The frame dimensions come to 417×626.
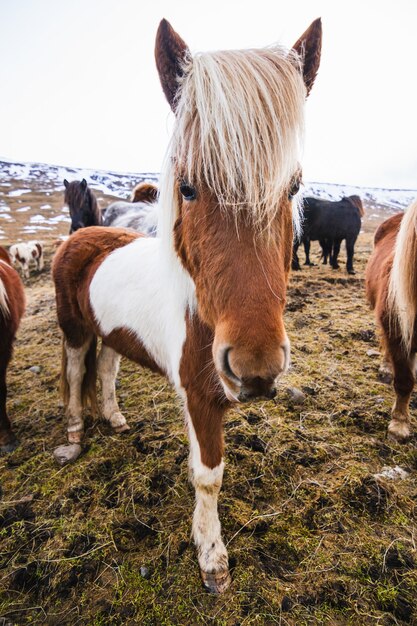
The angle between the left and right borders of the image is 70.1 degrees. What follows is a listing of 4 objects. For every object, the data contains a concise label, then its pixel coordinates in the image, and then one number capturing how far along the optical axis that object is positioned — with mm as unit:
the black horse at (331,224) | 9133
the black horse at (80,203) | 6559
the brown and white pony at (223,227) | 1089
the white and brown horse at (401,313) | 2451
